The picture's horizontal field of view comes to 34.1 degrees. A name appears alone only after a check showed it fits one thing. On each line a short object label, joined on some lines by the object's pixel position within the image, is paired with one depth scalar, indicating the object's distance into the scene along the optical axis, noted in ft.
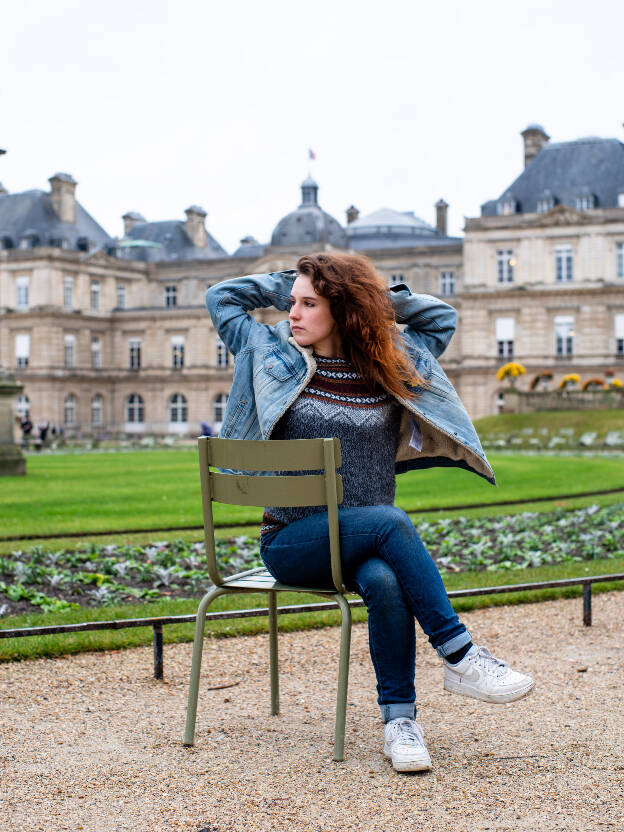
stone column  60.80
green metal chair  11.54
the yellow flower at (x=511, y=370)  140.14
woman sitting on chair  11.71
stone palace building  169.58
